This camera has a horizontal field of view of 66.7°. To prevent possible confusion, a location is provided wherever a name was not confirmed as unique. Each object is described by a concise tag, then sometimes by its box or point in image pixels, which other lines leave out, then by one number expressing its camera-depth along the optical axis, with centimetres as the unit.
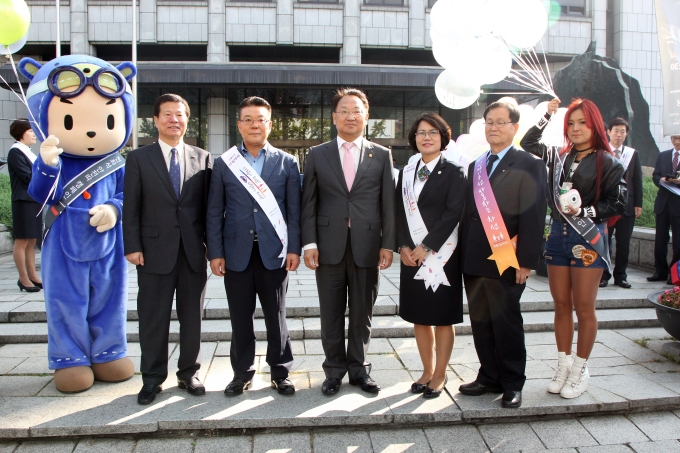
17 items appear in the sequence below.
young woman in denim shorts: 335
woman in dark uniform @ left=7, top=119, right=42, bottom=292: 598
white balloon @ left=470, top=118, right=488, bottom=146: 601
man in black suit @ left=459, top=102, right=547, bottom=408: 323
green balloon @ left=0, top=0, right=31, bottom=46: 353
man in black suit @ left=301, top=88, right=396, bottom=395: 345
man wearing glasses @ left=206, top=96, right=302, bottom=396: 342
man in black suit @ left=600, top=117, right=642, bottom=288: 616
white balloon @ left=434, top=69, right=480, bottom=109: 481
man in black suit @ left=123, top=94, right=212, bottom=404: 340
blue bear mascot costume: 354
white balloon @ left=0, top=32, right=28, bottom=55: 381
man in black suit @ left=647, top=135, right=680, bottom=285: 651
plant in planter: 416
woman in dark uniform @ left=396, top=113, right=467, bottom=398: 335
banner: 554
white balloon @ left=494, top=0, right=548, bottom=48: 425
